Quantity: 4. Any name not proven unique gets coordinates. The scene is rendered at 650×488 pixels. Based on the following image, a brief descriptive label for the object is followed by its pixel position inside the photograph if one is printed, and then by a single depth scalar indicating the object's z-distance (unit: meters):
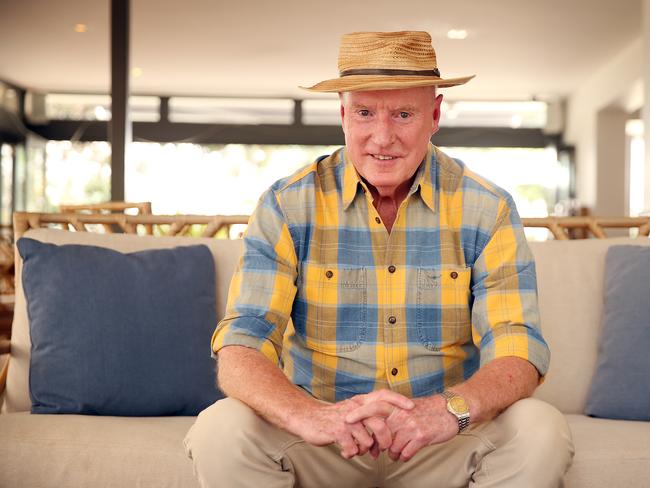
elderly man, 1.62
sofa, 1.82
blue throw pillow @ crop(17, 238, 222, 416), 2.11
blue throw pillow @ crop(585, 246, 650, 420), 2.11
